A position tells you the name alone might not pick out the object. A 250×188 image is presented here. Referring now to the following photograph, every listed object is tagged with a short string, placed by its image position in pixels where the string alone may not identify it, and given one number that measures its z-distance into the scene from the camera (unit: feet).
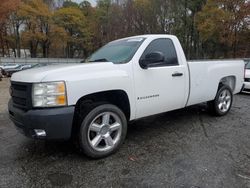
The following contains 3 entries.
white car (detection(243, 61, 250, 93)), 27.48
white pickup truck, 9.27
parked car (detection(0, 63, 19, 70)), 76.27
